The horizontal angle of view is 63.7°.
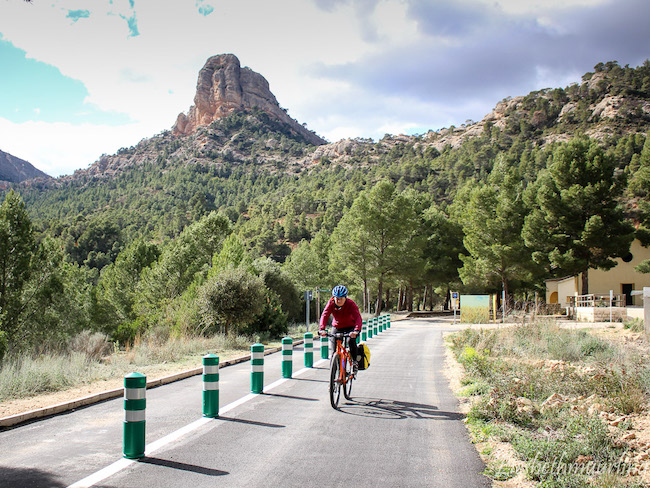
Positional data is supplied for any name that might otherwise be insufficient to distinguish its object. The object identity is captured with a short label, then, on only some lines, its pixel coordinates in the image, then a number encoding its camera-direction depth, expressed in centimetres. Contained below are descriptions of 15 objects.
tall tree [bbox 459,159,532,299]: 4481
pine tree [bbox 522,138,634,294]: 3925
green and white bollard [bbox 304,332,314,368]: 1246
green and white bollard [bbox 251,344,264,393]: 879
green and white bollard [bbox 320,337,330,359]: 1445
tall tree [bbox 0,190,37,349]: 2270
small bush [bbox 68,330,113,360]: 1609
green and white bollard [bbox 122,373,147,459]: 514
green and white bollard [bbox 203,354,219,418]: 684
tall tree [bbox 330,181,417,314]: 4806
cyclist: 846
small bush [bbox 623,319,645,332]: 2278
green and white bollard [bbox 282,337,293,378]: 1077
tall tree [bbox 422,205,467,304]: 5372
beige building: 4478
